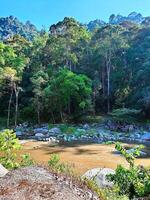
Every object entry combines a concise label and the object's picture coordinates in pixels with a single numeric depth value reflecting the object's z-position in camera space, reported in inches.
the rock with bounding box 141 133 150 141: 509.8
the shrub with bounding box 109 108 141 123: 623.3
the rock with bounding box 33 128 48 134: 575.7
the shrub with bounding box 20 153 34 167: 156.0
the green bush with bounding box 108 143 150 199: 115.1
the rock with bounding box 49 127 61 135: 560.6
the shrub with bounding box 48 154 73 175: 161.1
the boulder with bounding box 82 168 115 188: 163.9
